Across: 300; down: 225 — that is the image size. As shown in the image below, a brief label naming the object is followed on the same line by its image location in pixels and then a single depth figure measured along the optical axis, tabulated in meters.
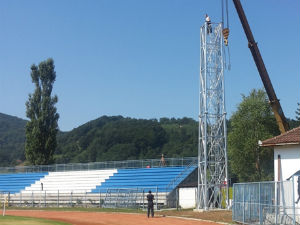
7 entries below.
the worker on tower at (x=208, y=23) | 36.12
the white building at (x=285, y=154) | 24.70
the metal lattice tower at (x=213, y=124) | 35.06
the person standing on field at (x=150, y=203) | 30.39
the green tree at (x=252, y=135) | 47.25
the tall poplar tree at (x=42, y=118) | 58.94
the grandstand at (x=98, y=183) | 41.38
